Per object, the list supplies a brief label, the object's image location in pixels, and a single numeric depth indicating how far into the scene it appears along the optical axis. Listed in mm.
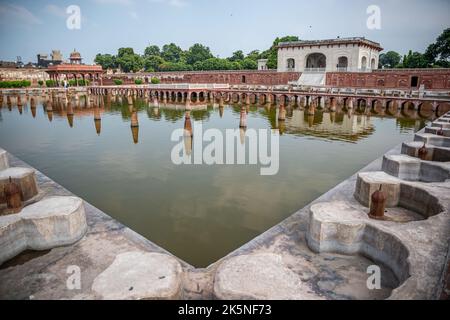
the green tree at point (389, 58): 96988
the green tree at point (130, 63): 76750
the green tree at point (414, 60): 48344
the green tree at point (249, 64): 71188
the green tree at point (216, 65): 70625
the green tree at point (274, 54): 61844
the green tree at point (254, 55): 77550
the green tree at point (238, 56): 84312
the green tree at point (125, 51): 80500
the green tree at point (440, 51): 44906
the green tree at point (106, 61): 84312
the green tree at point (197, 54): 87125
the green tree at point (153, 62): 81875
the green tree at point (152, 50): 105688
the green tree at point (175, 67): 80188
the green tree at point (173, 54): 95050
